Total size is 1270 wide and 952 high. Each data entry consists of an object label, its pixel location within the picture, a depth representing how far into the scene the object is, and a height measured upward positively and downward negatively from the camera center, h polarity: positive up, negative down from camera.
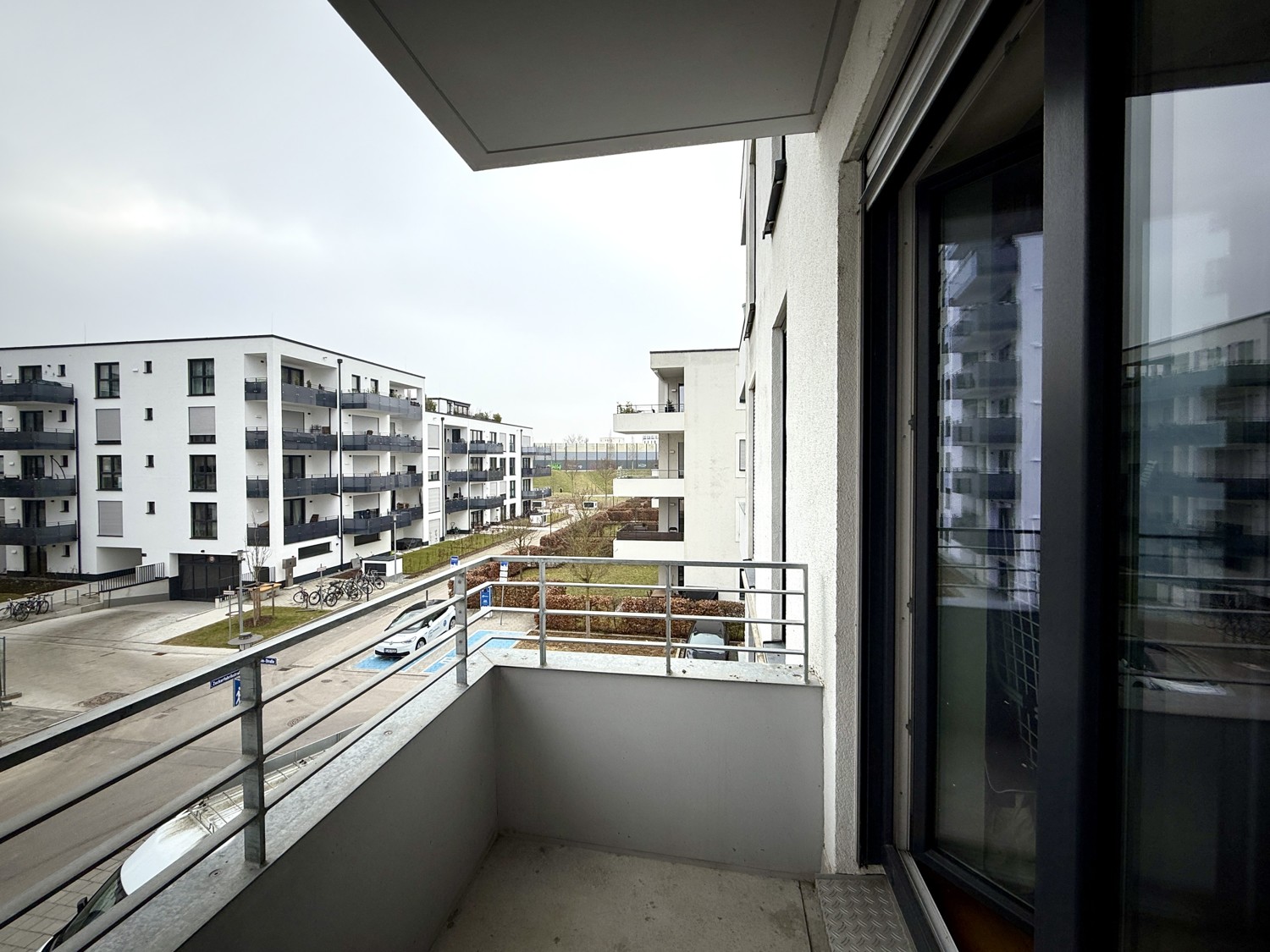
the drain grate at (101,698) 7.40 -3.35
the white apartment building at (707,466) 14.06 +0.04
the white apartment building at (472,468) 26.89 +0.08
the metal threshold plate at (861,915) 1.71 -1.61
